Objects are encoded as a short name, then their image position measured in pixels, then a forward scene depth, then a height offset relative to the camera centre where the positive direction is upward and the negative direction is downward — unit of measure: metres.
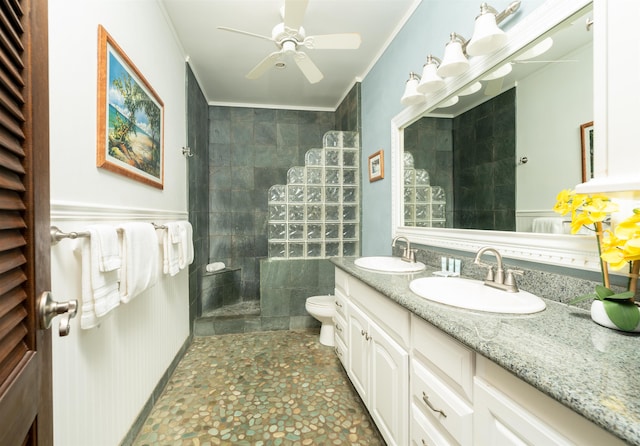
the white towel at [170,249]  1.61 -0.17
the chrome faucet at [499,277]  1.04 -0.23
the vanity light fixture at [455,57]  1.25 +0.75
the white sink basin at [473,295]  0.83 -0.27
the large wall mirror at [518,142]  0.91 +0.34
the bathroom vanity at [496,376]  0.47 -0.36
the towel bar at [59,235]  0.85 -0.04
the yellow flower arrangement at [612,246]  0.60 -0.06
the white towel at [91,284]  0.93 -0.22
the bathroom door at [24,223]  0.42 +0.00
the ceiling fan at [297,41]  1.50 +1.12
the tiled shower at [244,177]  3.08 +0.54
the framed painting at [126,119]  1.13 +0.52
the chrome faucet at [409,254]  1.74 -0.22
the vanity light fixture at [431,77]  1.44 +0.76
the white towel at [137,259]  1.13 -0.16
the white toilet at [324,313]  2.27 -0.77
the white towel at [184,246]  1.81 -0.17
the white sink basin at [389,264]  1.47 -0.27
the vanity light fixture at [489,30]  1.07 +0.75
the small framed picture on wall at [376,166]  2.29 +0.47
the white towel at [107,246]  0.98 -0.09
